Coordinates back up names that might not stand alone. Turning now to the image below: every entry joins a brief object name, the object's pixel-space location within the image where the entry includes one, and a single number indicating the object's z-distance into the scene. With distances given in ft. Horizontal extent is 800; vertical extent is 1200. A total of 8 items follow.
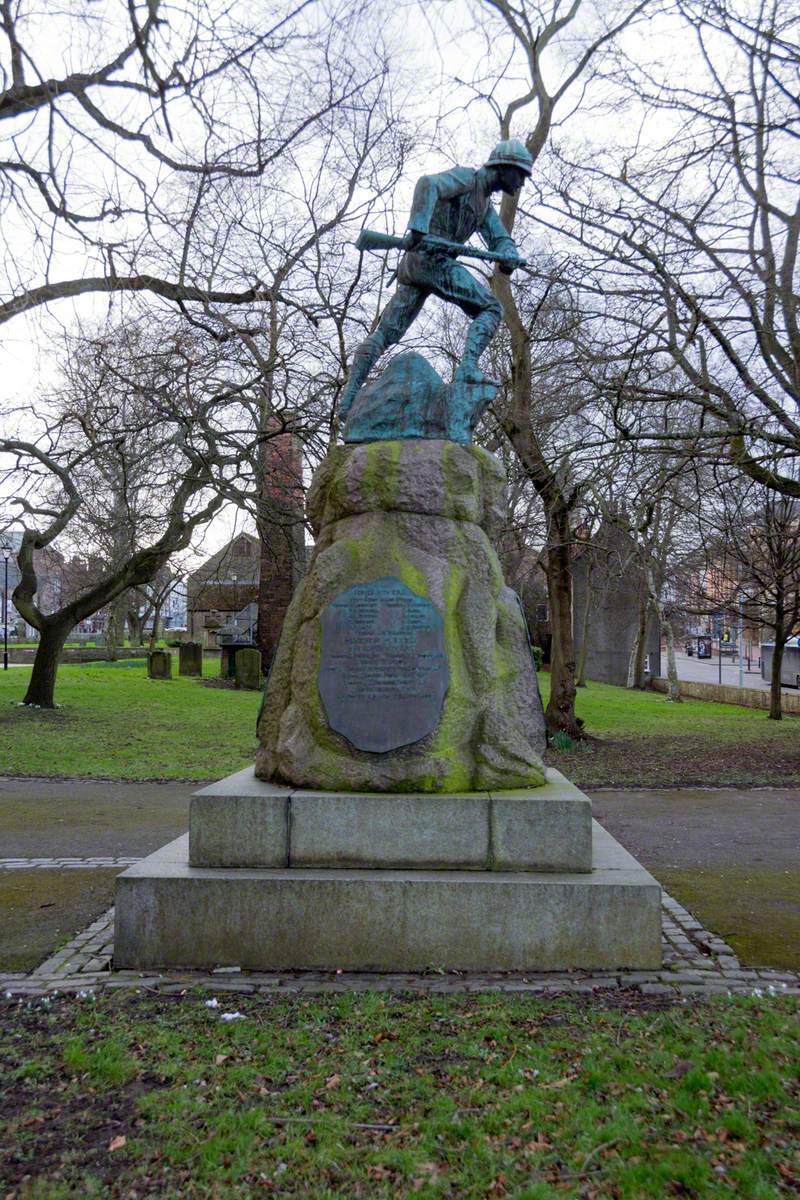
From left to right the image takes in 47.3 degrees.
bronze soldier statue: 19.38
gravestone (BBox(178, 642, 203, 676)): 111.45
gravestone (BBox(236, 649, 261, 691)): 95.14
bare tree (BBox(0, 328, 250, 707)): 43.98
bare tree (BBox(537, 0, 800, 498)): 34.35
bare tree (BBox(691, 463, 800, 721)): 58.08
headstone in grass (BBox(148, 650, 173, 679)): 97.40
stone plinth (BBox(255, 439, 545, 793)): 17.46
